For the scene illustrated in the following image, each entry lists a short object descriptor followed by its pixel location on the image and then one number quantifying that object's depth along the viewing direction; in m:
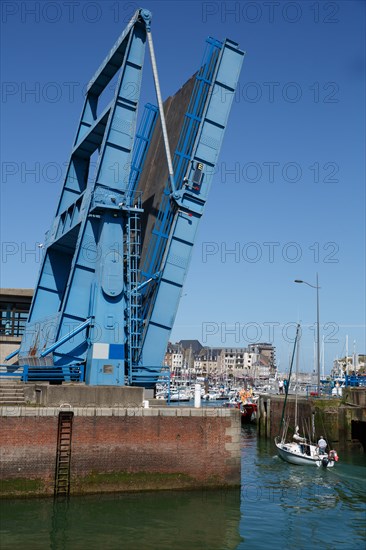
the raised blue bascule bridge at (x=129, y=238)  21.16
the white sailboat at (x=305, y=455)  25.44
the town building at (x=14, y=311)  33.54
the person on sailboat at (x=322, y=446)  26.19
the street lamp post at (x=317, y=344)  37.34
